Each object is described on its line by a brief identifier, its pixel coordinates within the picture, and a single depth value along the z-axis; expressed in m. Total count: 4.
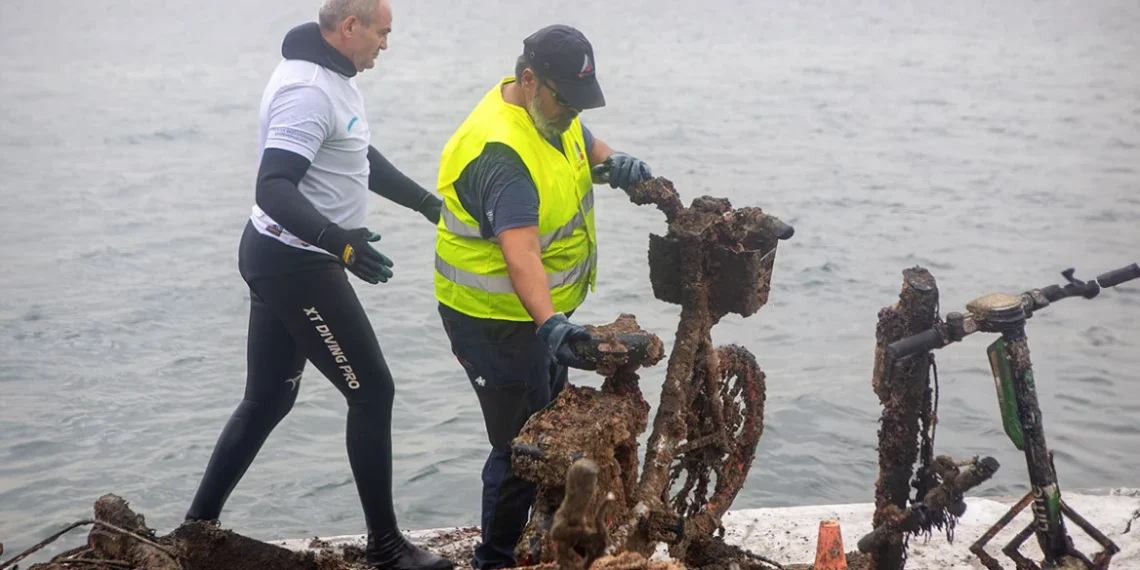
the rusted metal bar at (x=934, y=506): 8.03
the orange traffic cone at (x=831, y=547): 9.70
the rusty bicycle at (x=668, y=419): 6.54
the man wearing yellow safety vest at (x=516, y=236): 8.35
